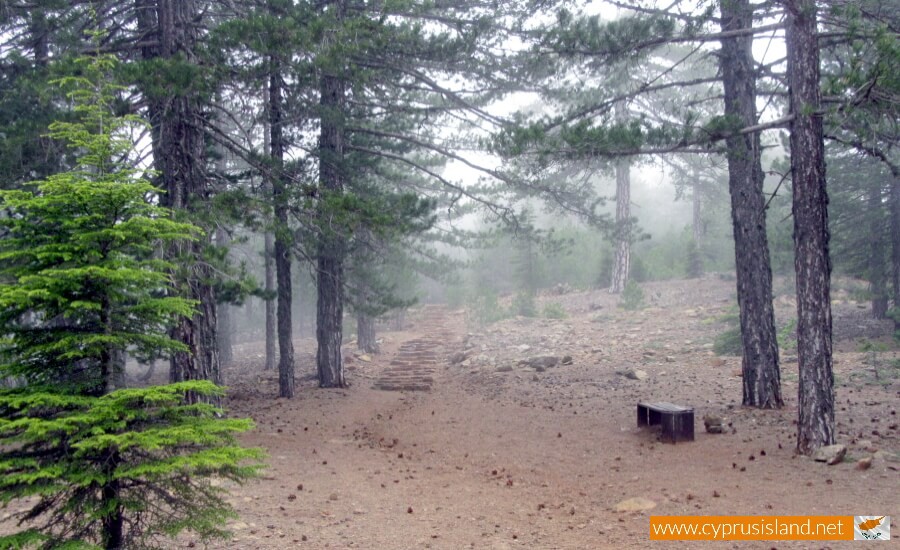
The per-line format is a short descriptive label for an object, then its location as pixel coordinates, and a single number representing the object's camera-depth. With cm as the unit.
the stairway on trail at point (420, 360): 1680
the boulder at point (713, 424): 916
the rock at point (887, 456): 715
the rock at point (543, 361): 1697
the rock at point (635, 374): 1425
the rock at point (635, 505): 651
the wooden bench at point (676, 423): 893
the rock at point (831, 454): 712
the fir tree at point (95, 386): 365
